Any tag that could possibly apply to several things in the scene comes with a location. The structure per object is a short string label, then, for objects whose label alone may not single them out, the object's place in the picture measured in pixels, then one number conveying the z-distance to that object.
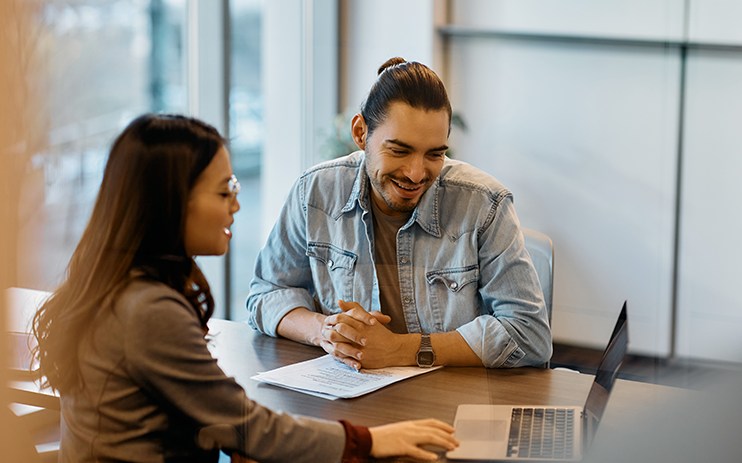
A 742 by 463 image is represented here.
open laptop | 3.53
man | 3.96
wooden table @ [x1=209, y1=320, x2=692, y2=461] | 3.54
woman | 3.54
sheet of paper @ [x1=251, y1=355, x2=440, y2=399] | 3.77
